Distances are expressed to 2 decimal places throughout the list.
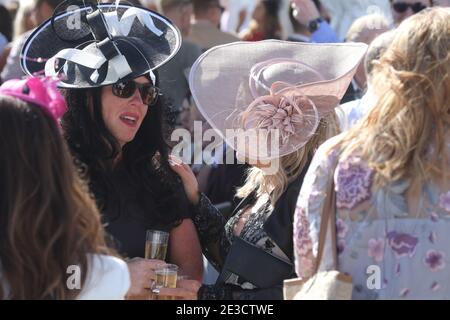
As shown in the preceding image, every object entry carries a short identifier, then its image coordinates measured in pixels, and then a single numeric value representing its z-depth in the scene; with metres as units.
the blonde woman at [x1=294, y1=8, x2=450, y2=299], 2.62
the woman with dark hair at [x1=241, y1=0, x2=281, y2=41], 8.23
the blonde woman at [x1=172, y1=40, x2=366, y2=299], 3.42
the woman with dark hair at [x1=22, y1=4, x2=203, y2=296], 3.52
